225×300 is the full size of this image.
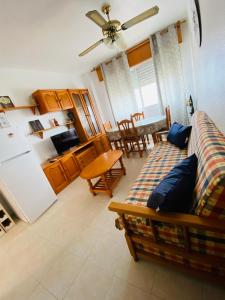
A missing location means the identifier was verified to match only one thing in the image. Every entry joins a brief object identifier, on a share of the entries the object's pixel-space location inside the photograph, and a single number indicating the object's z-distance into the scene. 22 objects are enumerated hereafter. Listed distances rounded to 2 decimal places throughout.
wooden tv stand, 2.85
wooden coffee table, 2.22
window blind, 3.72
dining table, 3.04
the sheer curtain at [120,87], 3.85
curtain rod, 3.01
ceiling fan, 1.65
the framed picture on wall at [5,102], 2.49
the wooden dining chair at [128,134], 3.17
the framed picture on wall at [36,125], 2.96
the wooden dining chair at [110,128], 3.65
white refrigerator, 1.96
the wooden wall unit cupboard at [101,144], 4.08
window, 3.78
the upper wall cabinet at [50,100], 2.99
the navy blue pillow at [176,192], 0.87
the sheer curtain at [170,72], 3.22
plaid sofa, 0.72
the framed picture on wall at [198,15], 1.36
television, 3.23
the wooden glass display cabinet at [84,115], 3.81
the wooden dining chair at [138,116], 3.82
